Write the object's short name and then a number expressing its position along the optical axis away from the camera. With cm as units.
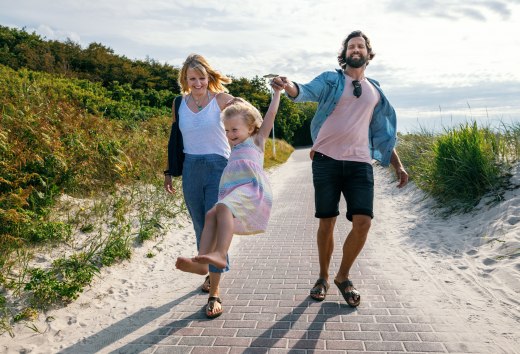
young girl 287
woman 378
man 376
